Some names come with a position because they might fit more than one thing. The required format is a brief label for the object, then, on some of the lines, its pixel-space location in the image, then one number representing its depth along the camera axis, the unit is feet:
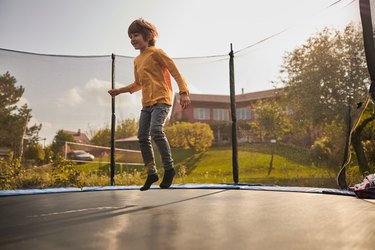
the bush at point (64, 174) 10.15
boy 6.57
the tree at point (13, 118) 10.33
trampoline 2.83
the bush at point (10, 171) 9.71
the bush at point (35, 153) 10.87
